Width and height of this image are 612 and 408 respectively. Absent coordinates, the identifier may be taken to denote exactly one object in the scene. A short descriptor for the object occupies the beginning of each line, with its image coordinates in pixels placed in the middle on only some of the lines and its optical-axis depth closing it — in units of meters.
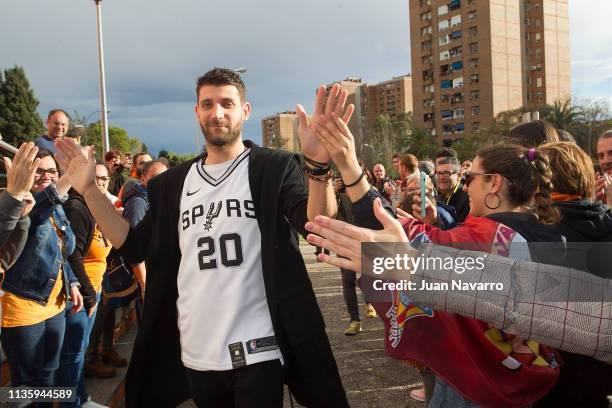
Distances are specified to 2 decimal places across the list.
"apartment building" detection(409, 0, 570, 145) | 68.81
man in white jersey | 2.24
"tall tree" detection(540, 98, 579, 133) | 51.25
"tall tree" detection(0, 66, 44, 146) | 52.06
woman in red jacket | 1.79
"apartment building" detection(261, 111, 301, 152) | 137.88
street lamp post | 13.95
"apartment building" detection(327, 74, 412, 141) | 108.88
